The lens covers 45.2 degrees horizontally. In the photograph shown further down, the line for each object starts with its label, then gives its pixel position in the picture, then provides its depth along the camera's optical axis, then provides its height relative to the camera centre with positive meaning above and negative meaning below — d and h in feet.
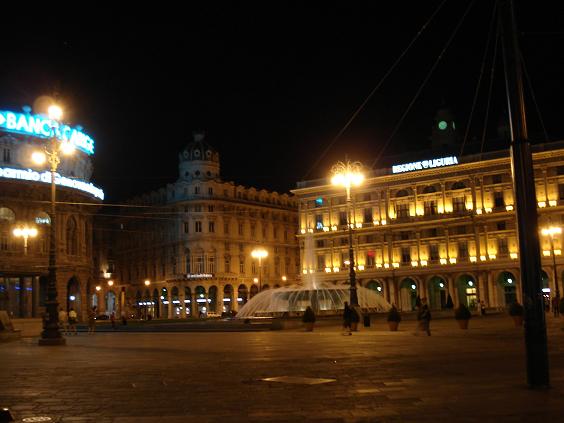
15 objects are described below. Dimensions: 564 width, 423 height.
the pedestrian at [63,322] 132.38 -3.47
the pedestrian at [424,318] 86.14 -3.83
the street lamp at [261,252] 198.08 +12.62
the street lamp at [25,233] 183.62 +20.36
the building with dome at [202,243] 273.13 +22.92
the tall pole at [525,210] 30.60 +3.39
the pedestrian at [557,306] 135.05 -4.80
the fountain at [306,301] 154.27 -1.76
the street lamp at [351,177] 105.40 +19.41
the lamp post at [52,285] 82.02 +2.36
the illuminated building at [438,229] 219.00 +20.65
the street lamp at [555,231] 193.48 +15.45
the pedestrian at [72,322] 127.90 -3.55
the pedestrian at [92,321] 125.70 -3.34
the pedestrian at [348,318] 93.20 -3.58
